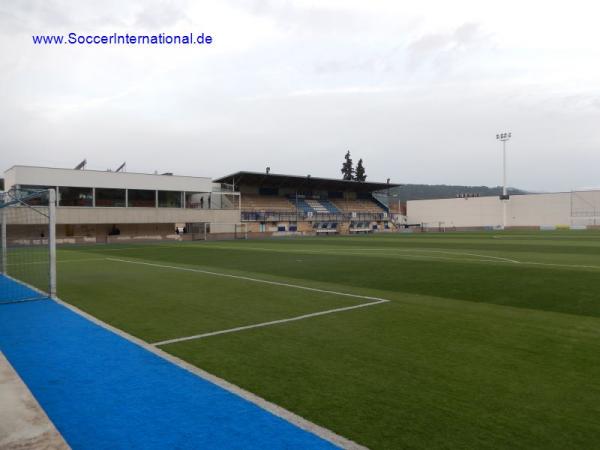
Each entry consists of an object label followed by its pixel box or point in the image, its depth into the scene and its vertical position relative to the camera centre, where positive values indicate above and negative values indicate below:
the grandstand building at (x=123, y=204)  46.44 +2.33
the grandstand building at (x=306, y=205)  67.56 +2.89
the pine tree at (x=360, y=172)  110.19 +12.31
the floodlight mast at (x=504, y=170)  73.94 +8.33
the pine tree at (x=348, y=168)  110.96 +13.46
